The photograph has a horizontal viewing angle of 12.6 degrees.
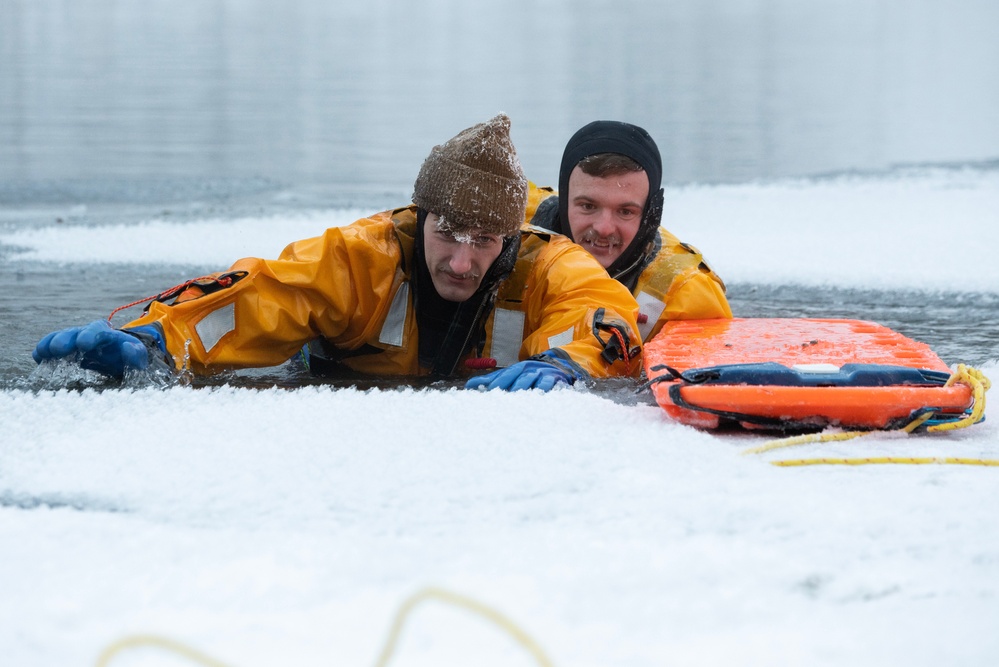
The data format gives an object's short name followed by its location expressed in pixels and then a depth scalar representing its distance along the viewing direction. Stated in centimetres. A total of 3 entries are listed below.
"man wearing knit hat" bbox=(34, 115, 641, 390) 712
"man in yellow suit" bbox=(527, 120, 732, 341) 755
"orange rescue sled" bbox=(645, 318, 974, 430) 670
